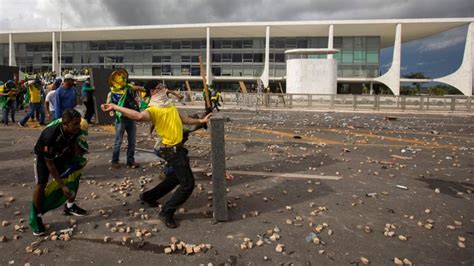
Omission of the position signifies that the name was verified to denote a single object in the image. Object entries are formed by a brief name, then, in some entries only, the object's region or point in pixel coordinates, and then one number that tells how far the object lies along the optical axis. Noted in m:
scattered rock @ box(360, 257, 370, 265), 3.56
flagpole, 60.03
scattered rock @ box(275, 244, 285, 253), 3.79
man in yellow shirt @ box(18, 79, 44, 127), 12.98
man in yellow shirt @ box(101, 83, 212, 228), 4.34
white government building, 52.22
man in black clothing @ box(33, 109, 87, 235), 3.89
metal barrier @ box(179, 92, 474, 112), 26.25
